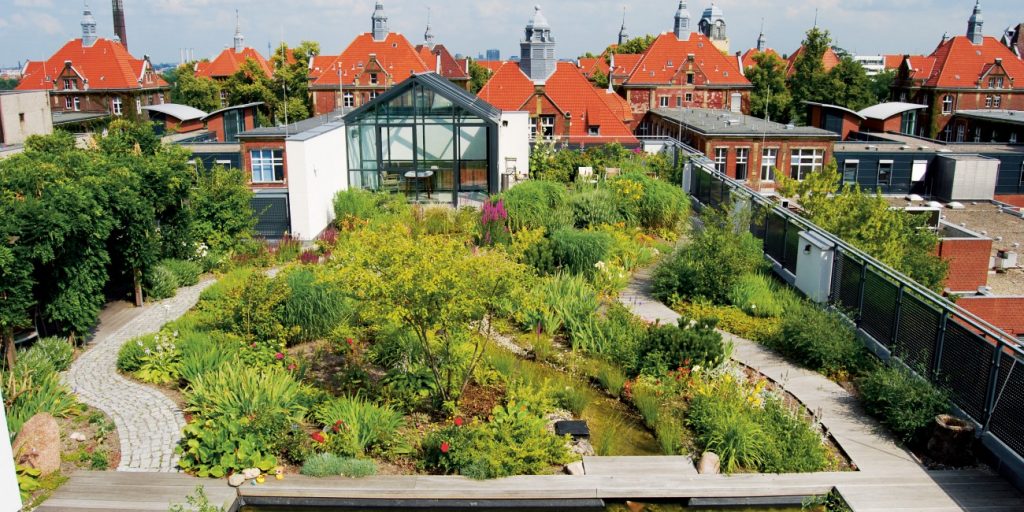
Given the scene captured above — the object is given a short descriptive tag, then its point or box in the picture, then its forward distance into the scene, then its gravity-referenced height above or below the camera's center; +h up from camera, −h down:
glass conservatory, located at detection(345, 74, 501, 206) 23.72 -0.43
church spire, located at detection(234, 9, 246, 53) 86.50 +9.99
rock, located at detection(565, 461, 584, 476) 9.15 -3.96
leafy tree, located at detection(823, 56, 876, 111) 52.72 +2.98
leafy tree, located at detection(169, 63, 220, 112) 61.22 +2.96
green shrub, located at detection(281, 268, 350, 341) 12.88 -2.95
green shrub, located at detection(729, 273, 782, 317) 14.34 -3.12
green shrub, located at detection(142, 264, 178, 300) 15.86 -3.12
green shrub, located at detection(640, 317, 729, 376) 11.40 -3.20
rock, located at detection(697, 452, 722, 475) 9.12 -3.90
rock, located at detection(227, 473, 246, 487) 8.79 -3.92
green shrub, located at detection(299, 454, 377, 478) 9.08 -3.91
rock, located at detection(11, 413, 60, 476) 8.85 -3.59
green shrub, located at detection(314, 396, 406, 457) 9.48 -3.67
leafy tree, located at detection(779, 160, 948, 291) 14.59 -1.90
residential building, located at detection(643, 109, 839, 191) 33.16 -0.81
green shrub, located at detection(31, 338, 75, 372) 12.09 -3.44
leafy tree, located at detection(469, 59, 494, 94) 76.31 +5.33
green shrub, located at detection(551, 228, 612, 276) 15.80 -2.44
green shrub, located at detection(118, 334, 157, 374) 12.08 -3.45
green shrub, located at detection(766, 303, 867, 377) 11.82 -3.27
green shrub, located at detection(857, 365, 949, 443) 9.66 -3.45
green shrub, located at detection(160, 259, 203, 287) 16.75 -3.01
